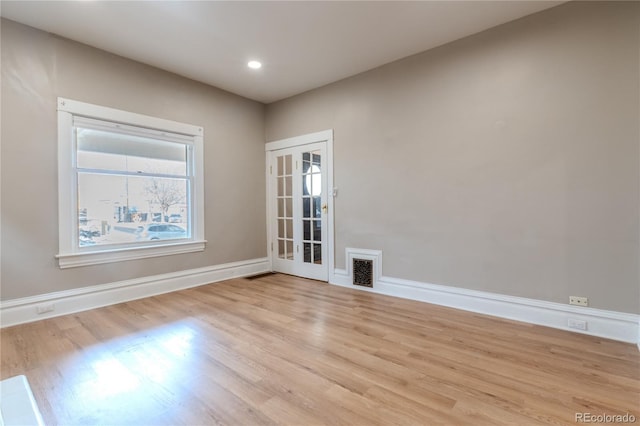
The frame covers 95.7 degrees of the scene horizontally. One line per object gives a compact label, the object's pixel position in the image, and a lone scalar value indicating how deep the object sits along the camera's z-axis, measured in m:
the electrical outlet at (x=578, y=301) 2.51
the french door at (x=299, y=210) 4.38
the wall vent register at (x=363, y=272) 3.82
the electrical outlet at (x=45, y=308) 2.88
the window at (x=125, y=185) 3.11
